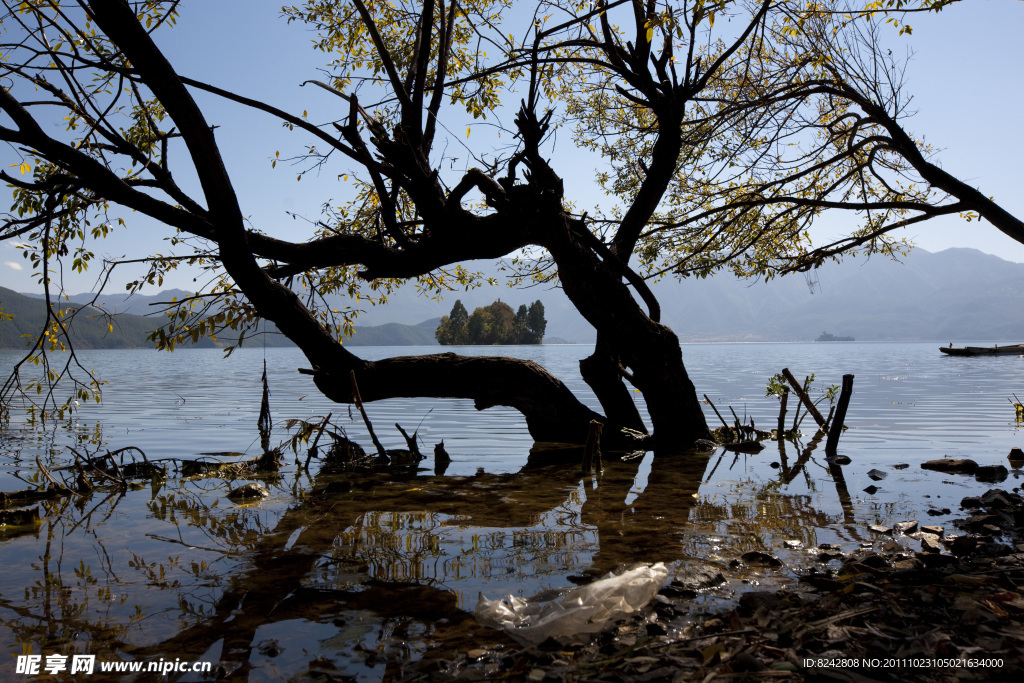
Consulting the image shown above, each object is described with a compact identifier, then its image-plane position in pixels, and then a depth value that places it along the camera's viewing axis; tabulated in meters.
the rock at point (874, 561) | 5.15
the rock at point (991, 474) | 9.55
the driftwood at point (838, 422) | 12.25
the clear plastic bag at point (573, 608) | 4.06
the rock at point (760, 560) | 5.49
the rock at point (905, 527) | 6.45
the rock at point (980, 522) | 6.55
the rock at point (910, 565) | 4.99
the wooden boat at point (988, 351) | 73.38
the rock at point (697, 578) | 4.92
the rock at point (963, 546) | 5.60
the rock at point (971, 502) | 7.67
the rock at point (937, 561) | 5.13
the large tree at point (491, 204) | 8.64
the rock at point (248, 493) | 8.85
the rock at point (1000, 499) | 7.44
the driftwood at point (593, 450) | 10.47
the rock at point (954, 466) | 10.06
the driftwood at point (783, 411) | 14.43
